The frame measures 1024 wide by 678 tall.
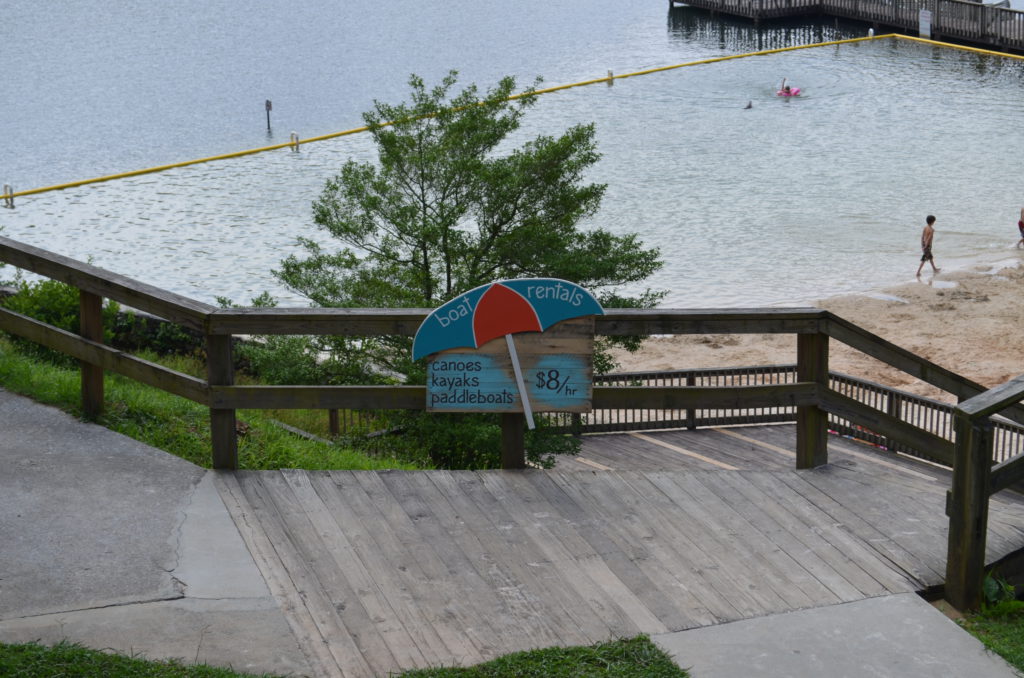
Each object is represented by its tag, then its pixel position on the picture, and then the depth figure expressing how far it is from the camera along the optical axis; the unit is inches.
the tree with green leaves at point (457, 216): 613.9
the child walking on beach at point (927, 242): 1085.1
